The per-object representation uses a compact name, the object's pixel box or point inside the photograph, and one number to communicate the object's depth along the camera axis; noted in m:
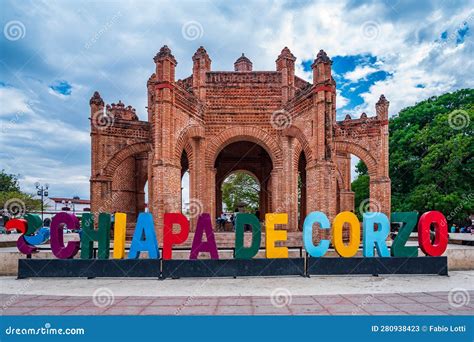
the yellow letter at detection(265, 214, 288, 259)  8.84
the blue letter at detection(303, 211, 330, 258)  8.88
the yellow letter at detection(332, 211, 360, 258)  8.85
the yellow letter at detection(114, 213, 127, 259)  8.79
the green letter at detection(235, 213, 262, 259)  8.66
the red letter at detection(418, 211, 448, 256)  8.75
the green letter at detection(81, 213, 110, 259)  8.73
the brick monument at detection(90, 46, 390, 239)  13.40
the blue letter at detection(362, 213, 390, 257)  8.95
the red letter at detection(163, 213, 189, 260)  8.65
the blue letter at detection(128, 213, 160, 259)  8.63
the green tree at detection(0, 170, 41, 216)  33.88
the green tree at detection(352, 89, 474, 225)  21.53
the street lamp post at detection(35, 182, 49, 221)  28.11
